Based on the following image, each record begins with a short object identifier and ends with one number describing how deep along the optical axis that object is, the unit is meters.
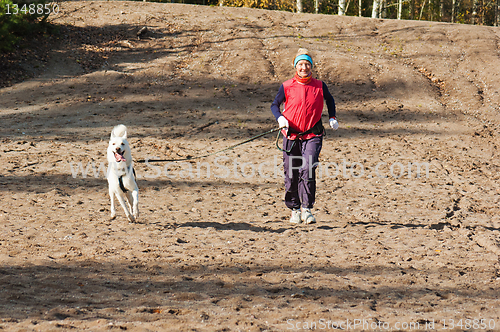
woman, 12.06
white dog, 11.91
